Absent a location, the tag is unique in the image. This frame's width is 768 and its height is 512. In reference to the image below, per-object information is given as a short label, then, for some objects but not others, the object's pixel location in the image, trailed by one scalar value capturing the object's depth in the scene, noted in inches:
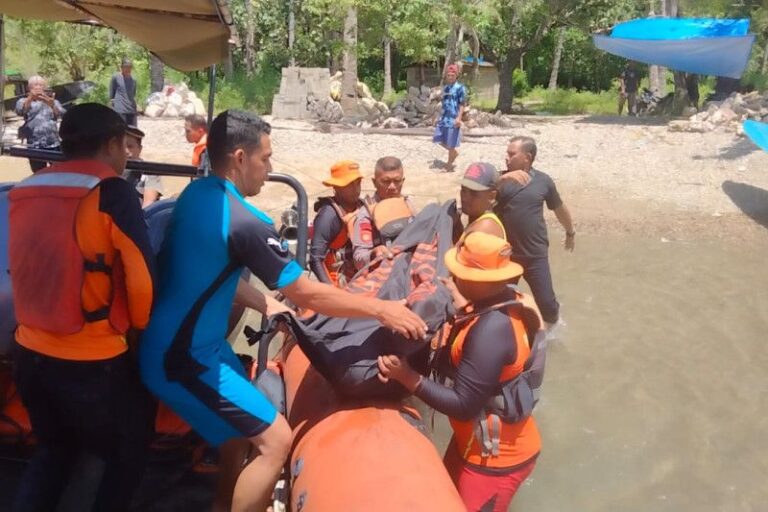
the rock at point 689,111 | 718.5
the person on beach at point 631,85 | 864.9
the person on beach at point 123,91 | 560.7
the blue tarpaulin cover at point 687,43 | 656.4
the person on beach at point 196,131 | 268.9
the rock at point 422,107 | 708.7
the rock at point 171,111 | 754.4
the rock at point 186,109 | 760.3
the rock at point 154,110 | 744.6
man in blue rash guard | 93.0
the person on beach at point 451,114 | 501.7
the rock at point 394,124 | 670.5
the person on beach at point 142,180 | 187.9
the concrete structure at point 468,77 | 1309.5
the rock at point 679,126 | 606.9
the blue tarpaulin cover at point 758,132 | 479.8
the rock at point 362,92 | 868.0
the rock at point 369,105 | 781.5
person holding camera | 415.2
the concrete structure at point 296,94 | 770.8
